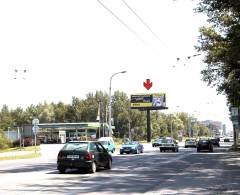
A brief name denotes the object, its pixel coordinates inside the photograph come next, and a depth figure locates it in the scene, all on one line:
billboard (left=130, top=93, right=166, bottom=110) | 130.88
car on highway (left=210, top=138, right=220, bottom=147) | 89.44
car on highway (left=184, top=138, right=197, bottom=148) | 81.67
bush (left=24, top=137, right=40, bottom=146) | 82.21
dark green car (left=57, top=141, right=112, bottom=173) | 23.55
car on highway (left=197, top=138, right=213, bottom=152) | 60.03
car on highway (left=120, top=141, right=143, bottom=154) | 53.75
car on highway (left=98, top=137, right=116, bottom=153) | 54.62
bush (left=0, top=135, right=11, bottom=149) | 69.19
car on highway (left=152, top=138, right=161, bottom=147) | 88.36
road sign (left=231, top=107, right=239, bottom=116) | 53.59
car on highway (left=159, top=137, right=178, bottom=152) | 59.50
